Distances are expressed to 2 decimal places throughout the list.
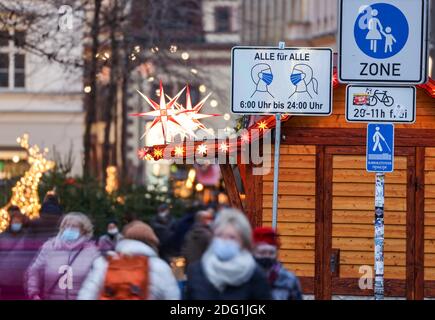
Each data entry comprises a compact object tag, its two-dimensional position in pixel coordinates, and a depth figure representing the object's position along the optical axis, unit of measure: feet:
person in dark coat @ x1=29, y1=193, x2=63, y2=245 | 56.29
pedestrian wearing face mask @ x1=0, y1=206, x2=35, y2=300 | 51.36
